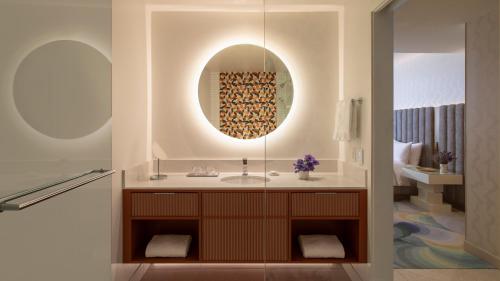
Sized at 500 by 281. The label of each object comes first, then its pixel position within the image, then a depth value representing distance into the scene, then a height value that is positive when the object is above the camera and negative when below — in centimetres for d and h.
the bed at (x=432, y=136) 384 +4
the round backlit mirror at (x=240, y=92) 261 +39
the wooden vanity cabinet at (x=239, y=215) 215 -53
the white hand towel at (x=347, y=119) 220 +14
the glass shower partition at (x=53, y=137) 72 +0
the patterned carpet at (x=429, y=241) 252 -98
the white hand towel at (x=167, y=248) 221 -78
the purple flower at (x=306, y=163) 231 -18
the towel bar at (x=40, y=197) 67 -14
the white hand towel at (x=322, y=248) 220 -78
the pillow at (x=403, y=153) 458 -21
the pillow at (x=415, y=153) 450 -21
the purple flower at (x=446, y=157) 384 -23
